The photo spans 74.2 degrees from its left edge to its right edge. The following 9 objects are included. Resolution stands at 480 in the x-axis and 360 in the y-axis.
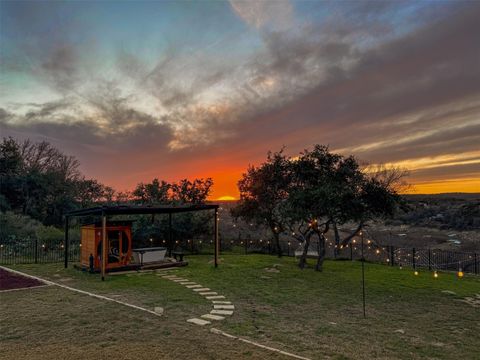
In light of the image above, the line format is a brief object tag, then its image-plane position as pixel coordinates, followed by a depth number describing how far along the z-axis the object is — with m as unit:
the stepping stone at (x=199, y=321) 7.34
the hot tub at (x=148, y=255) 16.10
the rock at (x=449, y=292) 11.76
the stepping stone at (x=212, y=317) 7.80
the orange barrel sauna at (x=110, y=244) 14.95
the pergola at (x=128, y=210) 13.36
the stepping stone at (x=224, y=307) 8.76
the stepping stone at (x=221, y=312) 8.26
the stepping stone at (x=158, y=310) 8.11
